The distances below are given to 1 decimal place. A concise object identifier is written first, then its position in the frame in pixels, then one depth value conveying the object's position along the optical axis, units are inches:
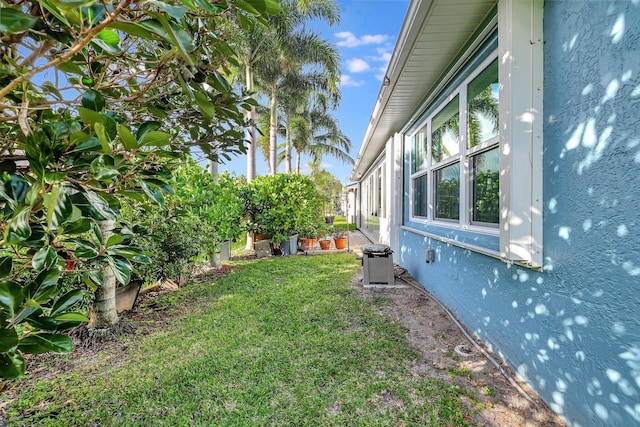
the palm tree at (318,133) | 794.2
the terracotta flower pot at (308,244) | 406.9
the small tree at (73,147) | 34.3
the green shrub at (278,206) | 367.2
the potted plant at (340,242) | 419.9
